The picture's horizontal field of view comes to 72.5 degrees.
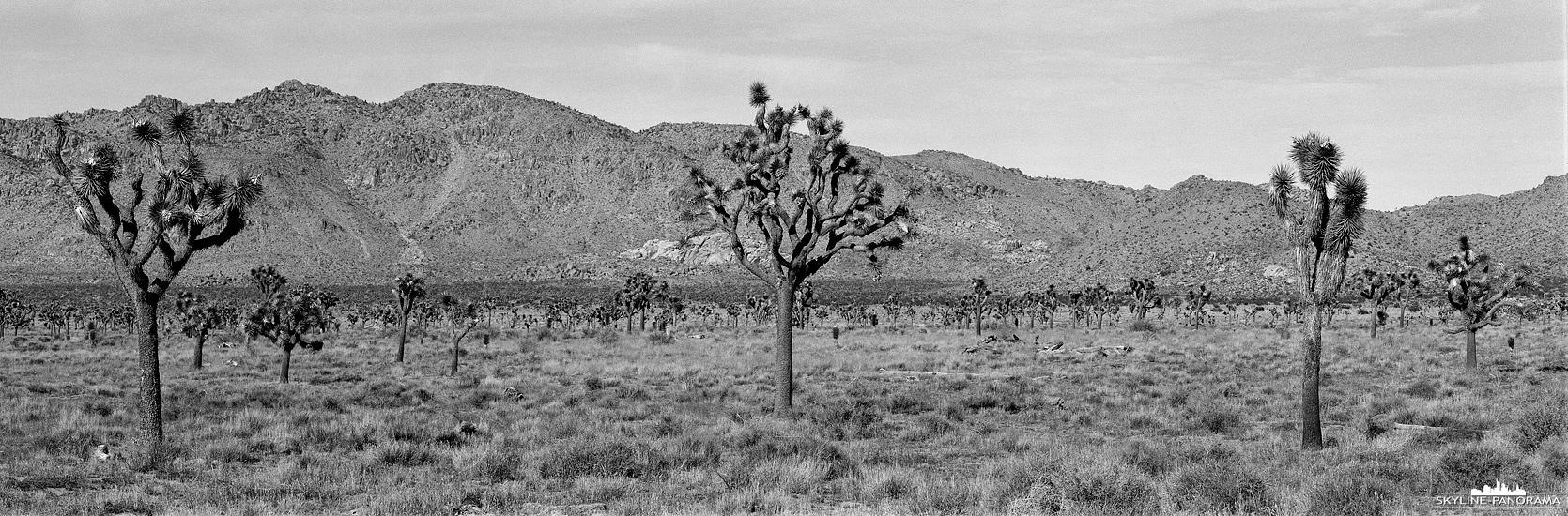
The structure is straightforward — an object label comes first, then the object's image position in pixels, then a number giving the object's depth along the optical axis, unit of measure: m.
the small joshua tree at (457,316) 38.76
